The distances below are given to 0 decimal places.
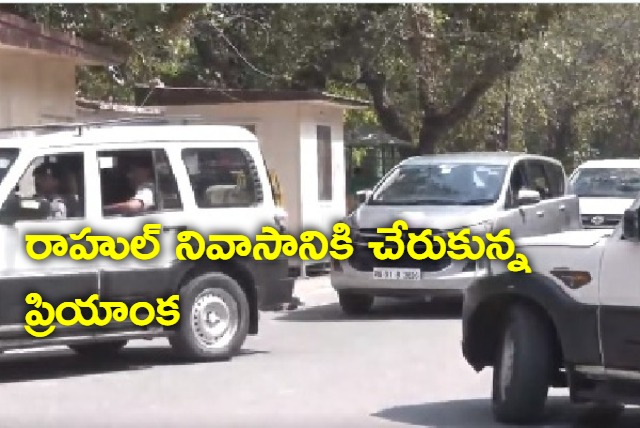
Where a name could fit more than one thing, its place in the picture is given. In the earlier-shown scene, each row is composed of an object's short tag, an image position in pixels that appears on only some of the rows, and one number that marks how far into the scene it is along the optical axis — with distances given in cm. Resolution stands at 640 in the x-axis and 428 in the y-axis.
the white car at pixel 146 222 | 1136
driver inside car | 1155
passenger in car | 1197
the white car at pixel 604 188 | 2322
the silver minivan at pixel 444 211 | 1575
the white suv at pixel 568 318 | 842
